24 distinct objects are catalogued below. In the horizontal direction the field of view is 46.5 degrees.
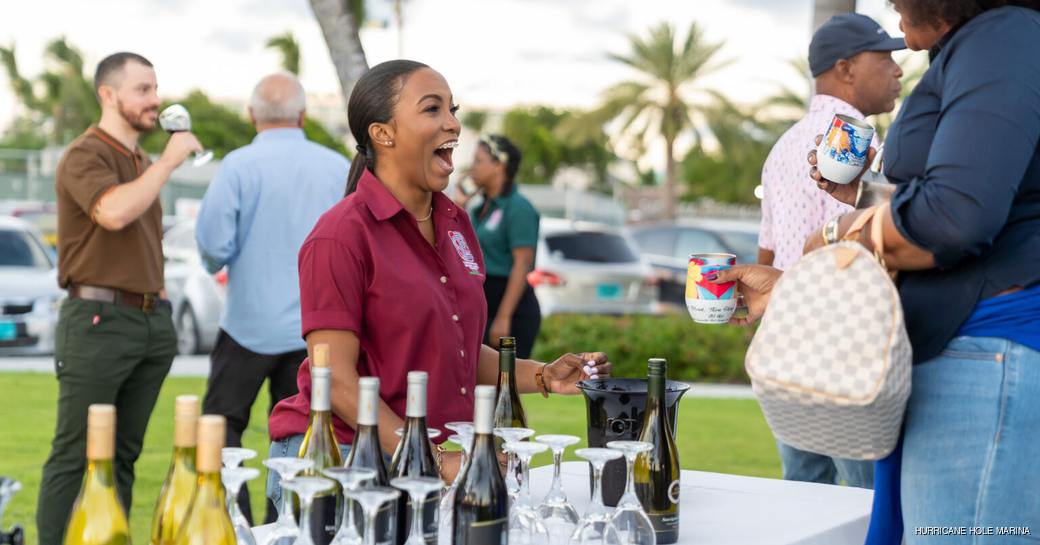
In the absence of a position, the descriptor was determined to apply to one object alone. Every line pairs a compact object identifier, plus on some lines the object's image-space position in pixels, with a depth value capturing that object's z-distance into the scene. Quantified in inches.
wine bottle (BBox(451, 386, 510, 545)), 86.9
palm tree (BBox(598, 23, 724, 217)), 1577.3
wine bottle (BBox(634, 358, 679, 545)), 103.8
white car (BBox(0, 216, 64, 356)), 511.2
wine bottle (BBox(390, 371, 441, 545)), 86.4
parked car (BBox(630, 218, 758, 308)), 627.8
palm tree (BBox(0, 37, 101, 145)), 2146.9
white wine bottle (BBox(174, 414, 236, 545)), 79.4
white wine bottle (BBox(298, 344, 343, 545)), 86.3
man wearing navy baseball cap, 169.8
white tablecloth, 109.7
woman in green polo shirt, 305.6
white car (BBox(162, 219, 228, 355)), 545.0
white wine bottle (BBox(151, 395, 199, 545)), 82.6
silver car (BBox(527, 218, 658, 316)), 534.6
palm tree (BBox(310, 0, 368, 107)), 321.4
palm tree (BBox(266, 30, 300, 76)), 1934.1
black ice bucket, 108.0
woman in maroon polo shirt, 114.0
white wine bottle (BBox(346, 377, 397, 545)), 82.7
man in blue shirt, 215.0
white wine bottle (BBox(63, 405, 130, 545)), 79.0
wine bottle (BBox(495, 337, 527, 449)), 124.0
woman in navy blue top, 86.1
